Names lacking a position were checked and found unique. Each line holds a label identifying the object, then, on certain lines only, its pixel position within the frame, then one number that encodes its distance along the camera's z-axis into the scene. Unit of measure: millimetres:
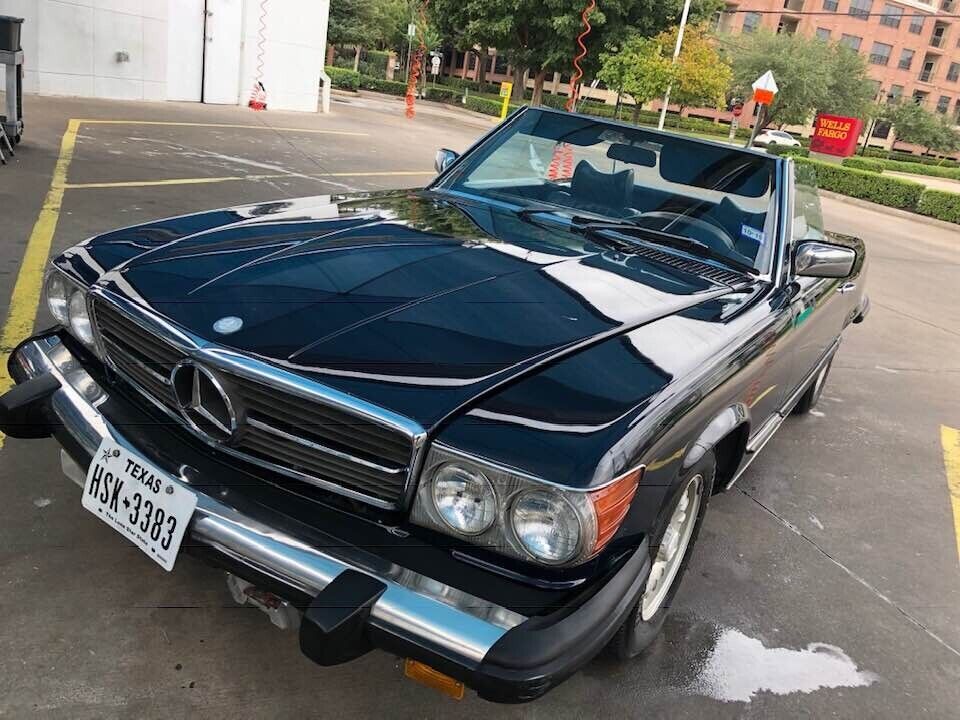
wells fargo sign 28125
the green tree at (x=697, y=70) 29947
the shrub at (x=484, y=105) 31609
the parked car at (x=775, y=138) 39494
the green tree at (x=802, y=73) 44656
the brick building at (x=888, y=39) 60875
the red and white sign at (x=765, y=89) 17688
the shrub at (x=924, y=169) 45250
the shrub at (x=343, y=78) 35312
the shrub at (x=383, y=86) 40062
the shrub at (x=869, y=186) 21297
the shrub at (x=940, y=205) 19781
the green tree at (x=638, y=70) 26453
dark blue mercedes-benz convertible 1607
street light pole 25353
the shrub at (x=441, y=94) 42228
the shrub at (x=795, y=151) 30309
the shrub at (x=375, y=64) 54034
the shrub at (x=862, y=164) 32625
